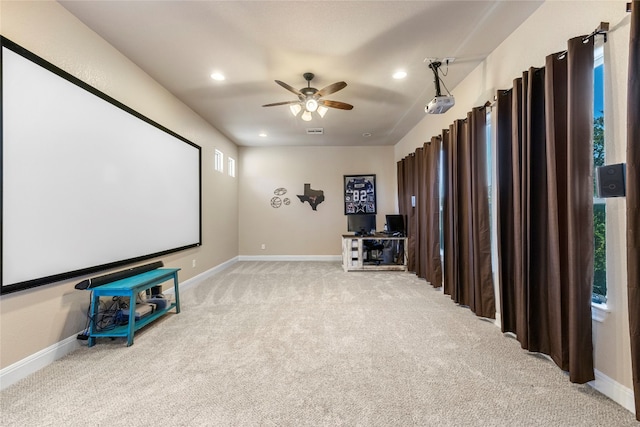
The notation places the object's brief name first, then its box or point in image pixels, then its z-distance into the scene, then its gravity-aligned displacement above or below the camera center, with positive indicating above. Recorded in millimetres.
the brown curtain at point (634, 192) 1452 +120
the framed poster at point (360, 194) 6922 +559
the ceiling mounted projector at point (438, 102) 2951 +1249
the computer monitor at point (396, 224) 5812 -184
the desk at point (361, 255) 5578 -822
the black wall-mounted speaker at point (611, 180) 1576 +204
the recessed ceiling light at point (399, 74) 3337 +1781
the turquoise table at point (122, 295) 2410 -751
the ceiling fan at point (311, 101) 3155 +1468
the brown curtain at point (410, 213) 5259 +48
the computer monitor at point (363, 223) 6086 -165
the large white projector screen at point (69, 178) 1923 +356
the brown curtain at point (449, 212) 3465 +47
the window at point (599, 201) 1803 +90
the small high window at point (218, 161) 5511 +1173
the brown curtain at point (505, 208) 2525 +67
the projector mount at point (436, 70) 3126 +1714
